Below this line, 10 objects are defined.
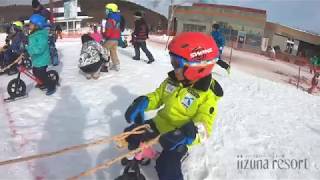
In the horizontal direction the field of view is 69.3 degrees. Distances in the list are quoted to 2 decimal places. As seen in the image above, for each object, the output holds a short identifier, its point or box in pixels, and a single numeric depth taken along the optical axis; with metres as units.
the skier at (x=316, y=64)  10.87
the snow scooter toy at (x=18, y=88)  4.73
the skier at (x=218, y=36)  7.72
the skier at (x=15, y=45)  6.57
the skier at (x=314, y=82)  10.71
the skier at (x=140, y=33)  6.97
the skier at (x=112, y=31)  6.19
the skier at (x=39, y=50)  4.64
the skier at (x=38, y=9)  6.33
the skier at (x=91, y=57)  5.64
